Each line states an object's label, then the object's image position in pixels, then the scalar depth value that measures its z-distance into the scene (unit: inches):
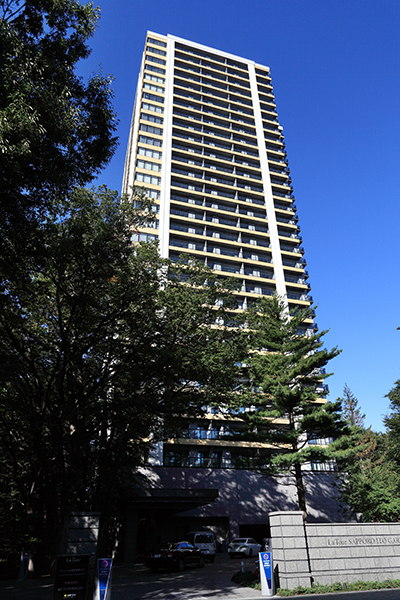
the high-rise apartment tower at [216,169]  1962.4
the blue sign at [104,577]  413.1
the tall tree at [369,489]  1005.2
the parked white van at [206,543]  939.8
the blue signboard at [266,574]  485.1
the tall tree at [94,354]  553.0
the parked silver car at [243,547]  1023.0
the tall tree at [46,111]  360.8
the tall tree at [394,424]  1320.1
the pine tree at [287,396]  1002.7
